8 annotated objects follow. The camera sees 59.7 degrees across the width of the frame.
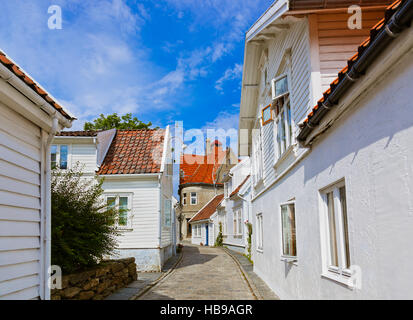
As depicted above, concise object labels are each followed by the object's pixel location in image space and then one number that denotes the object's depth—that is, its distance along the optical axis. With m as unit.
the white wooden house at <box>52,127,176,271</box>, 15.83
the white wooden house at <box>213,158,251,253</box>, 22.78
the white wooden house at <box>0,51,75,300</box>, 4.65
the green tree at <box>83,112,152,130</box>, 29.72
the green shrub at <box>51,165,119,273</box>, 7.70
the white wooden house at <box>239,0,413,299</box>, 3.11
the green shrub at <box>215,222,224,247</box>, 32.81
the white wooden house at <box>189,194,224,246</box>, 35.38
